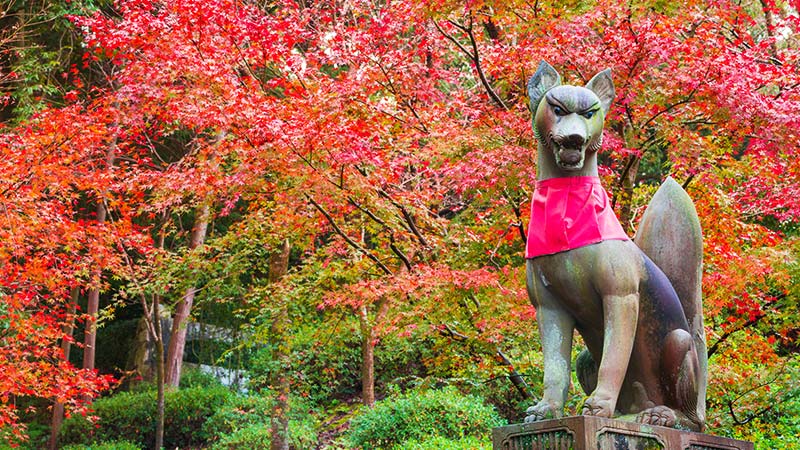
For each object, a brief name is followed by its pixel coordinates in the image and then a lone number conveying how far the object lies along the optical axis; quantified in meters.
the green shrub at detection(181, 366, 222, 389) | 16.39
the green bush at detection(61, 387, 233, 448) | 14.05
